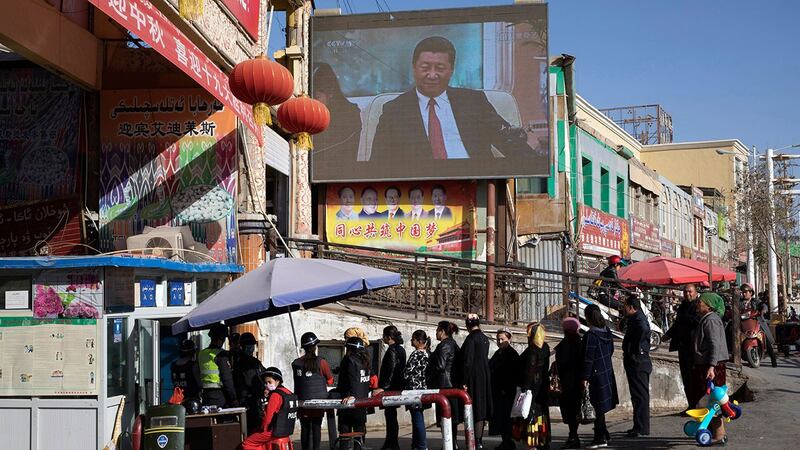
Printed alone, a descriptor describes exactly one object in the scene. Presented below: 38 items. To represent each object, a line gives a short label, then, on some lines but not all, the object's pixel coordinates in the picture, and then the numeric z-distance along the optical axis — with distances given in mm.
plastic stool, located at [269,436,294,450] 8841
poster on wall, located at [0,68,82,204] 14344
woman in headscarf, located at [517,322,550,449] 10438
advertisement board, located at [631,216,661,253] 32906
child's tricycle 9836
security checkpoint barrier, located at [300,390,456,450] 8227
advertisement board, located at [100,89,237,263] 14234
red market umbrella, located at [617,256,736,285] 21000
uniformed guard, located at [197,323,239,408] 9984
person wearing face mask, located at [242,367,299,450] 8805
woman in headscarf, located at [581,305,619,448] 10484
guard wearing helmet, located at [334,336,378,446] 10109
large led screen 20234
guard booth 9258
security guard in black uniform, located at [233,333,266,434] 10000
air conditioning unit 13453
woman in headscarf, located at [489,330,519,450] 10859
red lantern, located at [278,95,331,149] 13422
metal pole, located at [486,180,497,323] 20672
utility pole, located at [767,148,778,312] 36219
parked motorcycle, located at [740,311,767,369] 18172
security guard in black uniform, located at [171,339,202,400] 10039
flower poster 9391
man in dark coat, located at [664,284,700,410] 11359
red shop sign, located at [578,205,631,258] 26469
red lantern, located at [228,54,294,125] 11289
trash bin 8922
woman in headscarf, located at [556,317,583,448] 10711
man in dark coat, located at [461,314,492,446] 10750
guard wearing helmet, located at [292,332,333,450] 9852
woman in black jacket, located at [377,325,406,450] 11141
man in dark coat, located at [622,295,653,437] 10758
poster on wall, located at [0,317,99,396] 9289
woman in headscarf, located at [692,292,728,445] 10070
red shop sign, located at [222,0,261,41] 14494
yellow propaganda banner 21109
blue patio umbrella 9555
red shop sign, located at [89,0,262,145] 10227
